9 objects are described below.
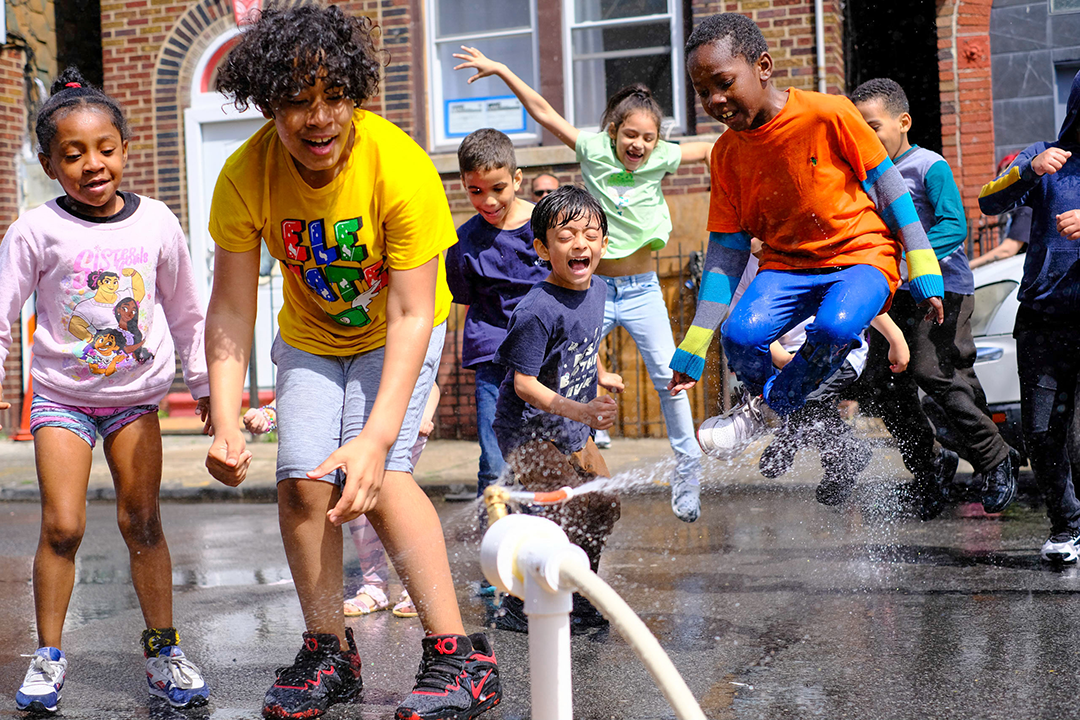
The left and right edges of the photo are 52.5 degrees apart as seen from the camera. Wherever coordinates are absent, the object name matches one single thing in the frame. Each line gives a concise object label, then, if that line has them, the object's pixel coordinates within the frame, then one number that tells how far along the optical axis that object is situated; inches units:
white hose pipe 65.1
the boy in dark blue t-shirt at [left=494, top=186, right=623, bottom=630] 149.3
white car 241.9
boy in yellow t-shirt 109.5
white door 427.8
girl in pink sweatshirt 129.5
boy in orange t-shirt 155.7
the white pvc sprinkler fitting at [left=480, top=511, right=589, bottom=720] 70.9
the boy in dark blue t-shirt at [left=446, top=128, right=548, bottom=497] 187.8
